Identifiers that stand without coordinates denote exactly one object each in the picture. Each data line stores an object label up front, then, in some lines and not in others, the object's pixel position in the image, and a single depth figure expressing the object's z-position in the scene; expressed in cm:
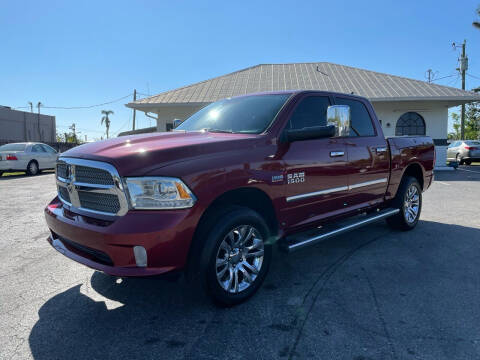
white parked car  1460
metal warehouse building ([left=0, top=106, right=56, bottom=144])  3762
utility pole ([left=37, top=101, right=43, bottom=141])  4206
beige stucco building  1622
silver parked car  1972
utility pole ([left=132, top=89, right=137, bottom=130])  4170
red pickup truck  252
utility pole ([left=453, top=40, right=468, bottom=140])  3272
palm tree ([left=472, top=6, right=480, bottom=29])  2995
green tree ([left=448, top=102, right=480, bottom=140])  4303
